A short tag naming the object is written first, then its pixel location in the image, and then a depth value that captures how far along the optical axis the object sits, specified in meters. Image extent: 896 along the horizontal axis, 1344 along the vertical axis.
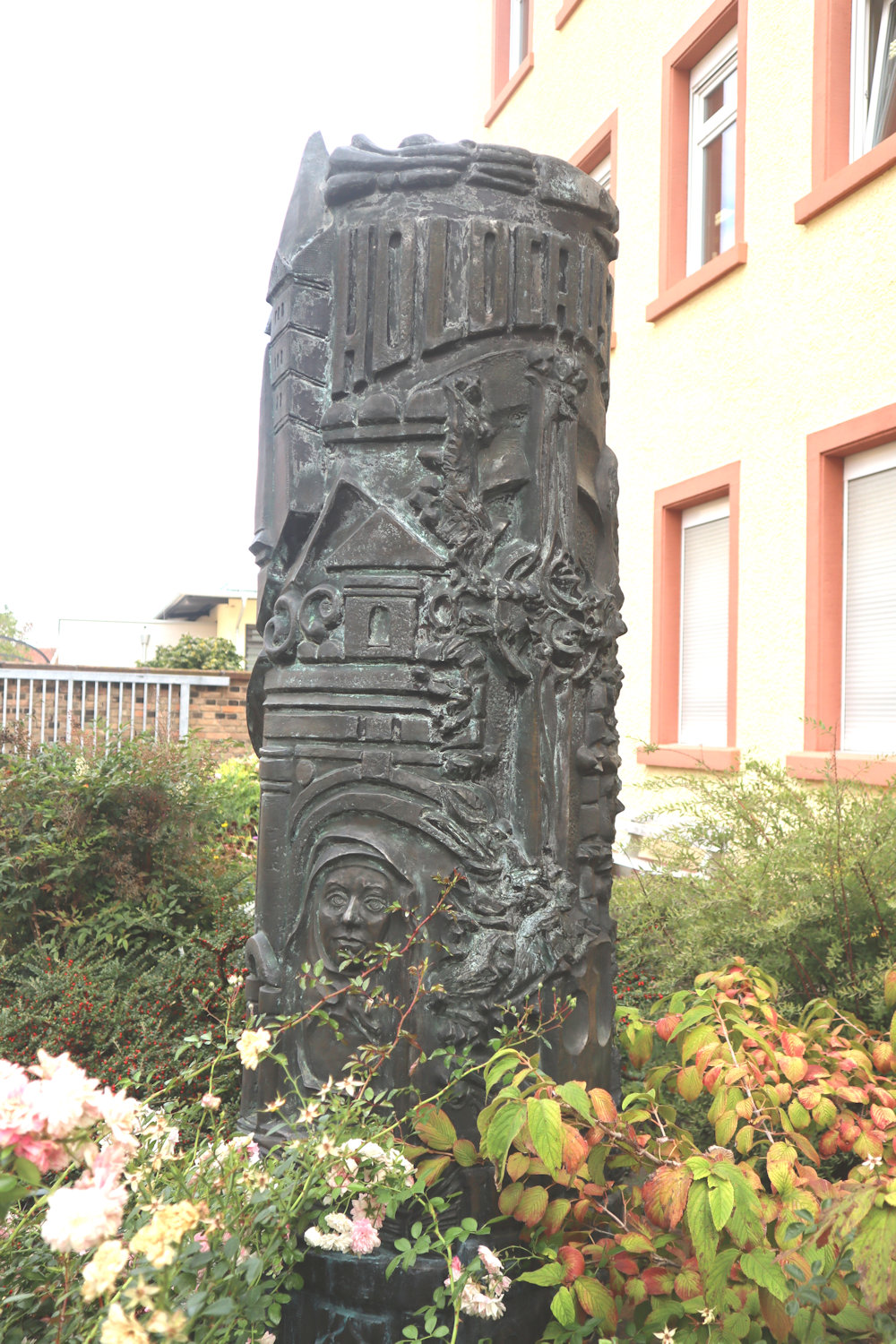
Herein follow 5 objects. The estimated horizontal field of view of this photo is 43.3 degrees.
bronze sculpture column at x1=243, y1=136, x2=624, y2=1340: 2.68
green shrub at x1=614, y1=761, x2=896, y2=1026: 3.55
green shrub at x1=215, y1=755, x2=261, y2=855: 6.42
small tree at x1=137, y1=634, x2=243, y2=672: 18.27
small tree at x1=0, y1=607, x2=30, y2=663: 25.49
